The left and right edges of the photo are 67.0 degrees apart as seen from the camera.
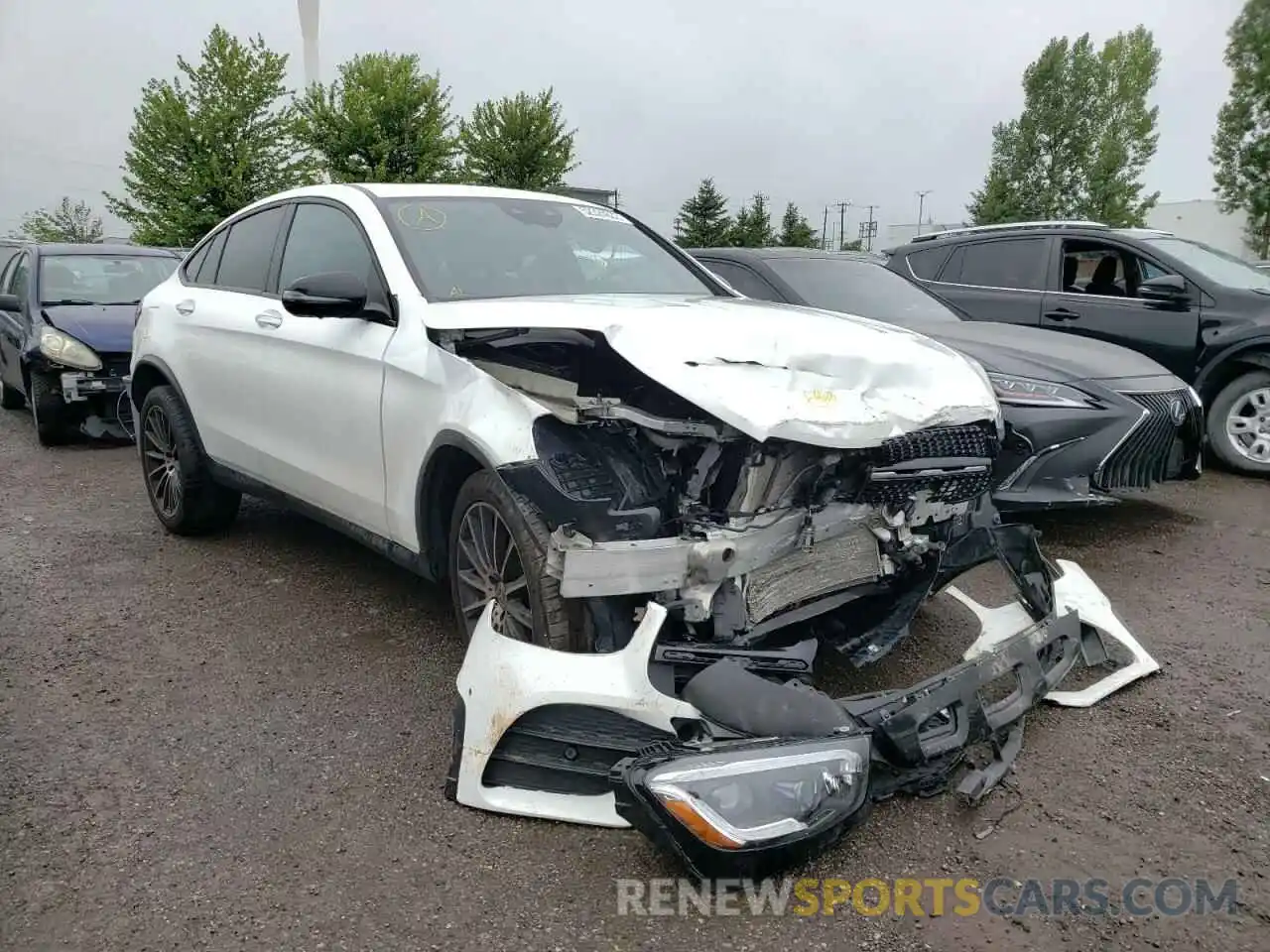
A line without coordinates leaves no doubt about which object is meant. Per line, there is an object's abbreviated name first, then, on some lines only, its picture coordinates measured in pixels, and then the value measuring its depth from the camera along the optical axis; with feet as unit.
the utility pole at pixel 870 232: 246.39
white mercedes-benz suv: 8.64
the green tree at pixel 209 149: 79.36
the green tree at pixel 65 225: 121.90
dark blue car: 25.84
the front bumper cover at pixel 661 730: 7.18
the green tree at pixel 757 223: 139.06
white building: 133.39
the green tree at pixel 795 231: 149.59
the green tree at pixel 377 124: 81.15
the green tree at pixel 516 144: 94.22
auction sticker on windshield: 14.33
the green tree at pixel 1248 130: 87.76
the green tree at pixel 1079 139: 134.00
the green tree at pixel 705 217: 136.26
